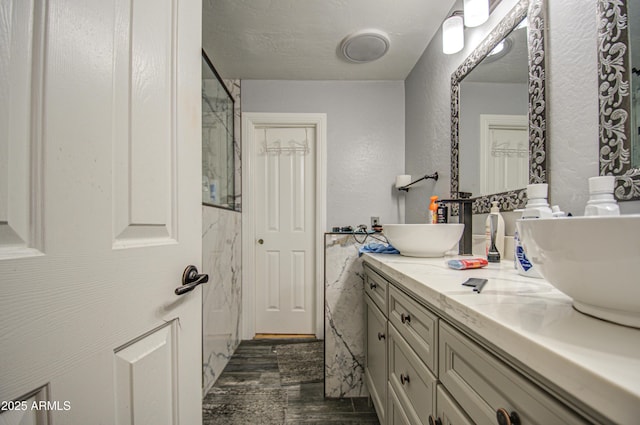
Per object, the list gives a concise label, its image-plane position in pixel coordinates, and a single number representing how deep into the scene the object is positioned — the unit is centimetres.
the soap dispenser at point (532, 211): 64
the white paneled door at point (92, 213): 31
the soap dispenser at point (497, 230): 93
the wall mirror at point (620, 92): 57
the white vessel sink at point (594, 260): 27
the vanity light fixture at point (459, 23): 105
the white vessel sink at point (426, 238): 96
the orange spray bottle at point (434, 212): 128
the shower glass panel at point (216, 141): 153
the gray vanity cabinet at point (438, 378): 33
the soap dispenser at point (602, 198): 53
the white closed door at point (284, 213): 218
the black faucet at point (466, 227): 104
